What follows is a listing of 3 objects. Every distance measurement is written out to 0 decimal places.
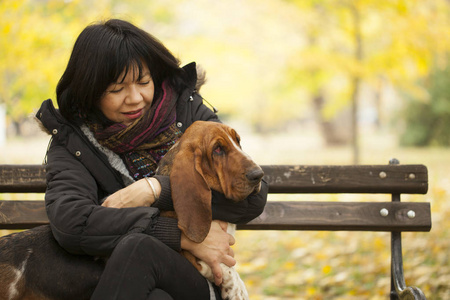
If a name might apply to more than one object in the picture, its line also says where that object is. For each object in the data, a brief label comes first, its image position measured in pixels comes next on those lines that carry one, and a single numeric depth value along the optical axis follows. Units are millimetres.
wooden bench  3305
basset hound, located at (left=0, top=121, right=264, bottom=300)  2438
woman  2400
